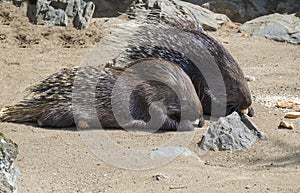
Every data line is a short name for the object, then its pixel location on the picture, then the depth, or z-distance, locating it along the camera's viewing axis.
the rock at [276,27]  18.71
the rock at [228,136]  9.30
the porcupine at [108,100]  10.45
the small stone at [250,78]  13.73
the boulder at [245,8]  21.17
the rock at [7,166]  6.39
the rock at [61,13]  17.30
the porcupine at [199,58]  11.02
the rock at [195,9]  18.15
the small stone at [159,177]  7.96
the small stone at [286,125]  10.38
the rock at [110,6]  20.58
